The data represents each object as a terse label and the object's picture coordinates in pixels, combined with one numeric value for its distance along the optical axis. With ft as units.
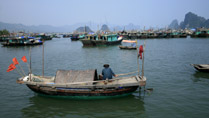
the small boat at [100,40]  127.24
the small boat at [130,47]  97.40
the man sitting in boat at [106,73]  29.32
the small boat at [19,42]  137.80
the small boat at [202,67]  42.00
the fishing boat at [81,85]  27.50
